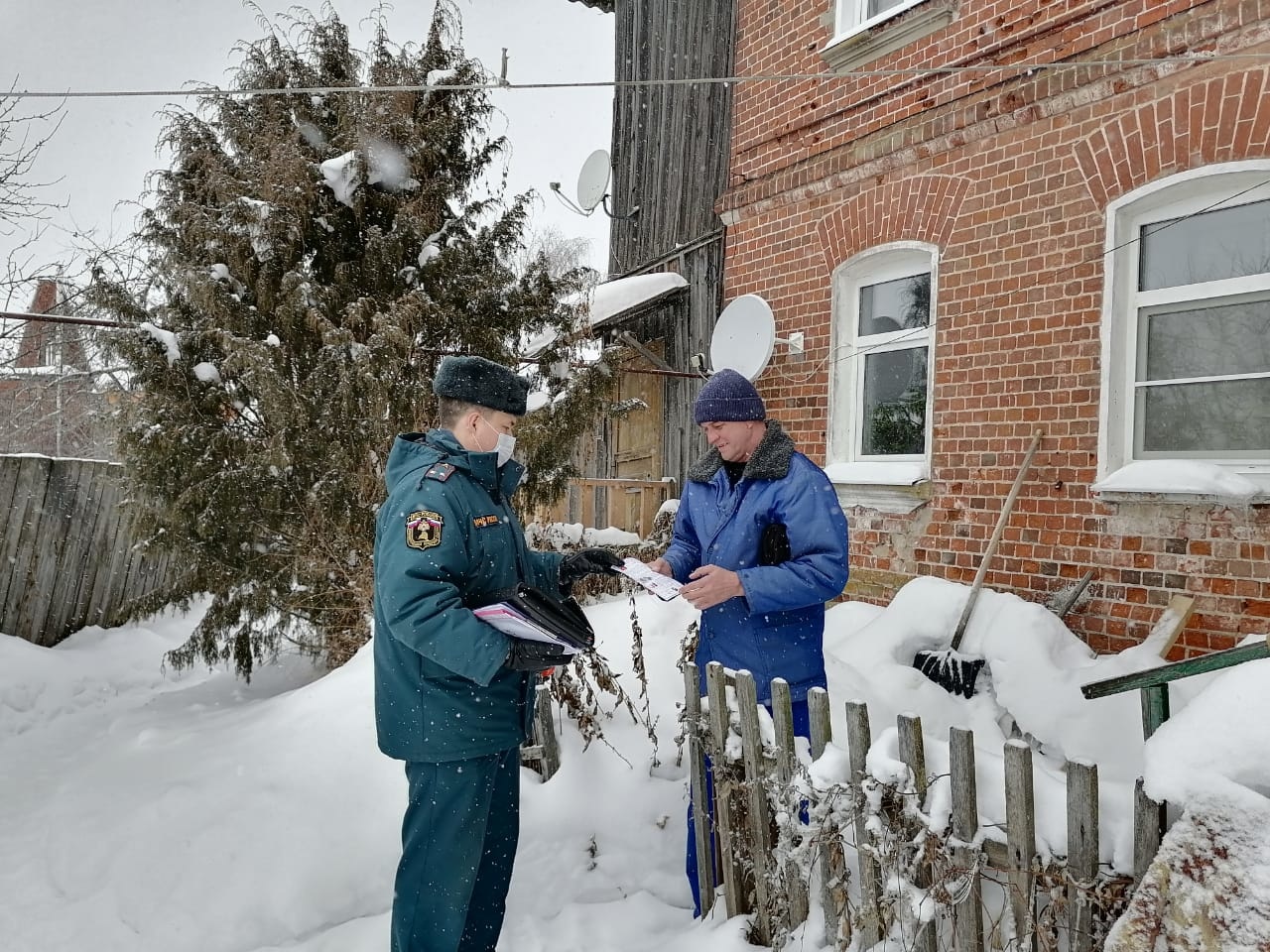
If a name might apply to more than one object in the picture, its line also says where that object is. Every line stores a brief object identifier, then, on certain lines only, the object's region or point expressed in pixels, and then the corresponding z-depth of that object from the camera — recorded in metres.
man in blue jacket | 2.56
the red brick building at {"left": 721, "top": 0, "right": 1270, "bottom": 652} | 3.96
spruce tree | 5.12
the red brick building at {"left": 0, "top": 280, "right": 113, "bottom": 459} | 11.93
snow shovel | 4.29
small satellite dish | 8.33
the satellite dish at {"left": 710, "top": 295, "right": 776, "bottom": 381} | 5.82
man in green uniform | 2.11
